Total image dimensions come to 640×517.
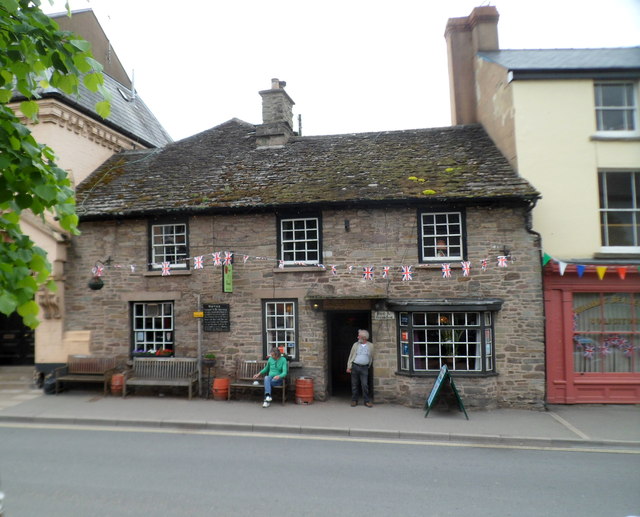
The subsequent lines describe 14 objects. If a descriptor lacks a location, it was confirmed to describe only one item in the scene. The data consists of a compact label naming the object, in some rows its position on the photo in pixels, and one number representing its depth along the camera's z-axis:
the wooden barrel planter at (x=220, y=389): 12.02
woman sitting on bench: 11.36
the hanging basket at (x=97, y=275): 12.48
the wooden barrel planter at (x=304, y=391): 11.59
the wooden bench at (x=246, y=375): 11.90
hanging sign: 12.24
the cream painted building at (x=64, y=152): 13.22
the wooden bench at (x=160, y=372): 12.23
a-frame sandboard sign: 10.19
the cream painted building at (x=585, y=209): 11.58
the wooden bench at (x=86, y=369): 12.64
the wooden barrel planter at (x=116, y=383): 12.53
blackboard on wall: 12.48
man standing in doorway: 11.43
